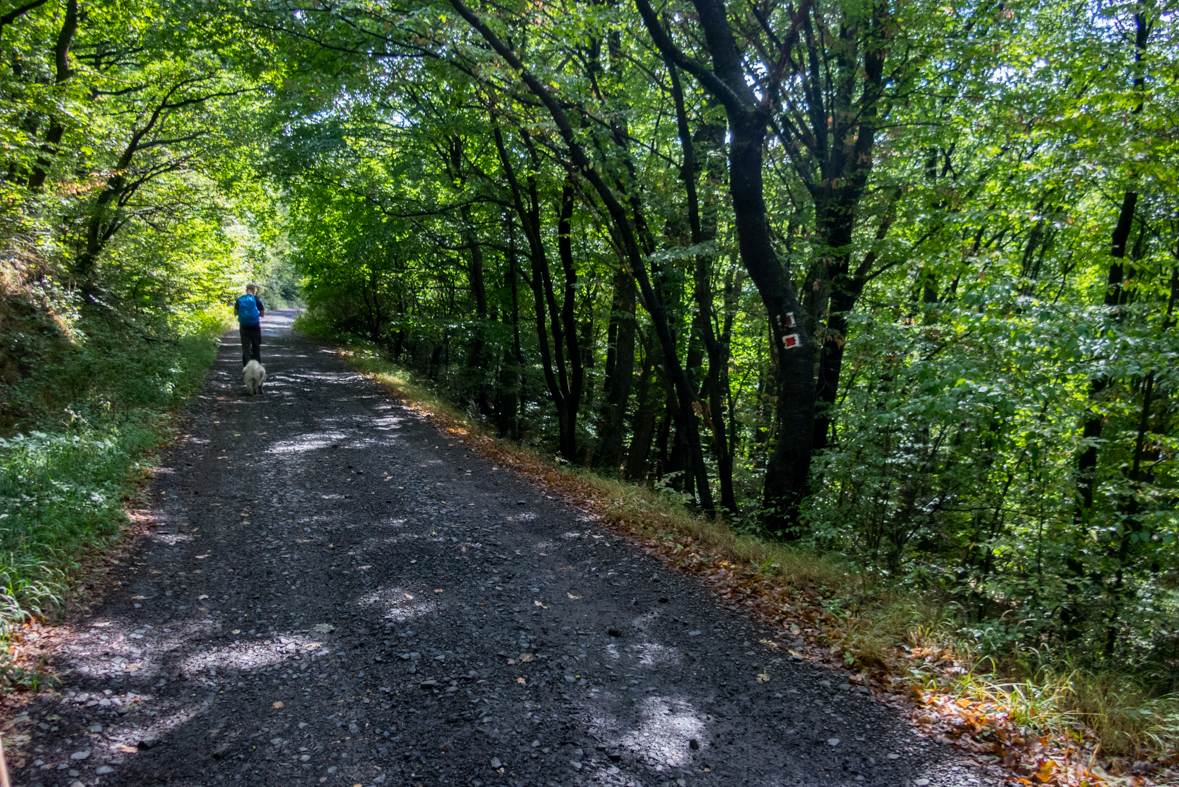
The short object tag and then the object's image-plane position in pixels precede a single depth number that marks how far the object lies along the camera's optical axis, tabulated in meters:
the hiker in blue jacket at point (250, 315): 12.02
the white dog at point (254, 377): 12.91
